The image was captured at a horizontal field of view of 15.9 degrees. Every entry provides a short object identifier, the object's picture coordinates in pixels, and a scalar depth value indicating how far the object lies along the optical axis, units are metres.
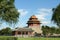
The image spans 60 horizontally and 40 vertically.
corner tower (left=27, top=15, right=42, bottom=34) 110.96
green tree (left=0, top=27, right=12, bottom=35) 83.04
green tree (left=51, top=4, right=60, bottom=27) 75.47
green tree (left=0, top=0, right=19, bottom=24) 41.12
